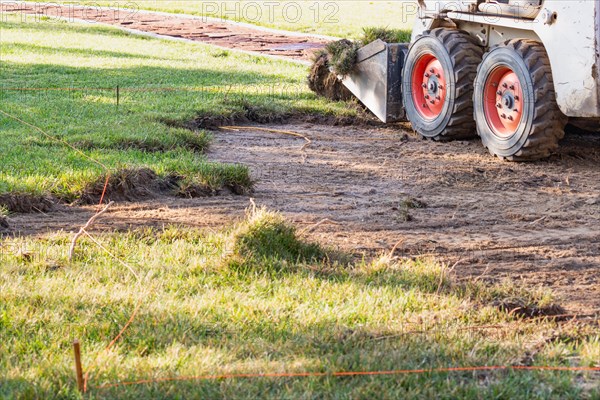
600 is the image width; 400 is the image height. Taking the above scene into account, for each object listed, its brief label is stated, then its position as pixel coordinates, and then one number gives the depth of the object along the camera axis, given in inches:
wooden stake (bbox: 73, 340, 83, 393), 295.4
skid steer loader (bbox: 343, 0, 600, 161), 629.3
